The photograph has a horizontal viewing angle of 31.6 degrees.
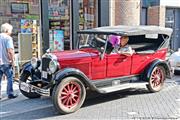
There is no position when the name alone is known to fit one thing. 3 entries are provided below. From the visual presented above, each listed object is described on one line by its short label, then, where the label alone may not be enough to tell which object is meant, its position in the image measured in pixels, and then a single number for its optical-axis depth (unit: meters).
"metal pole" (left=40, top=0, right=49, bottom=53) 10.23
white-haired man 6.98
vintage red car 6.09
